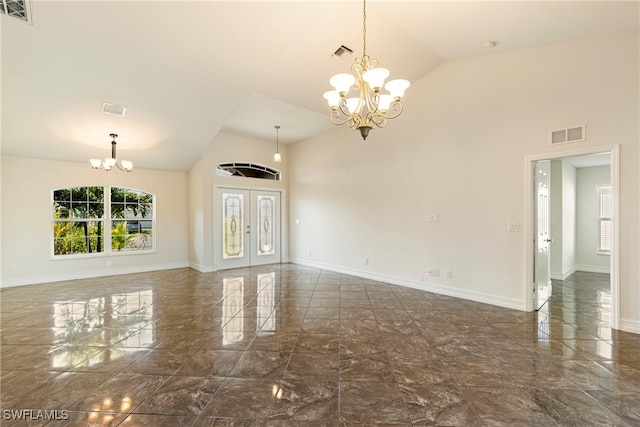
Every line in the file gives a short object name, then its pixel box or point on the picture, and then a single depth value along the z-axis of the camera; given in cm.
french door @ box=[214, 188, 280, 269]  706
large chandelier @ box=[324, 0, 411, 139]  240
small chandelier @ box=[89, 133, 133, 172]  505
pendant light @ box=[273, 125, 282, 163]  616
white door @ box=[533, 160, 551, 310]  392
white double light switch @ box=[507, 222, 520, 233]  393
